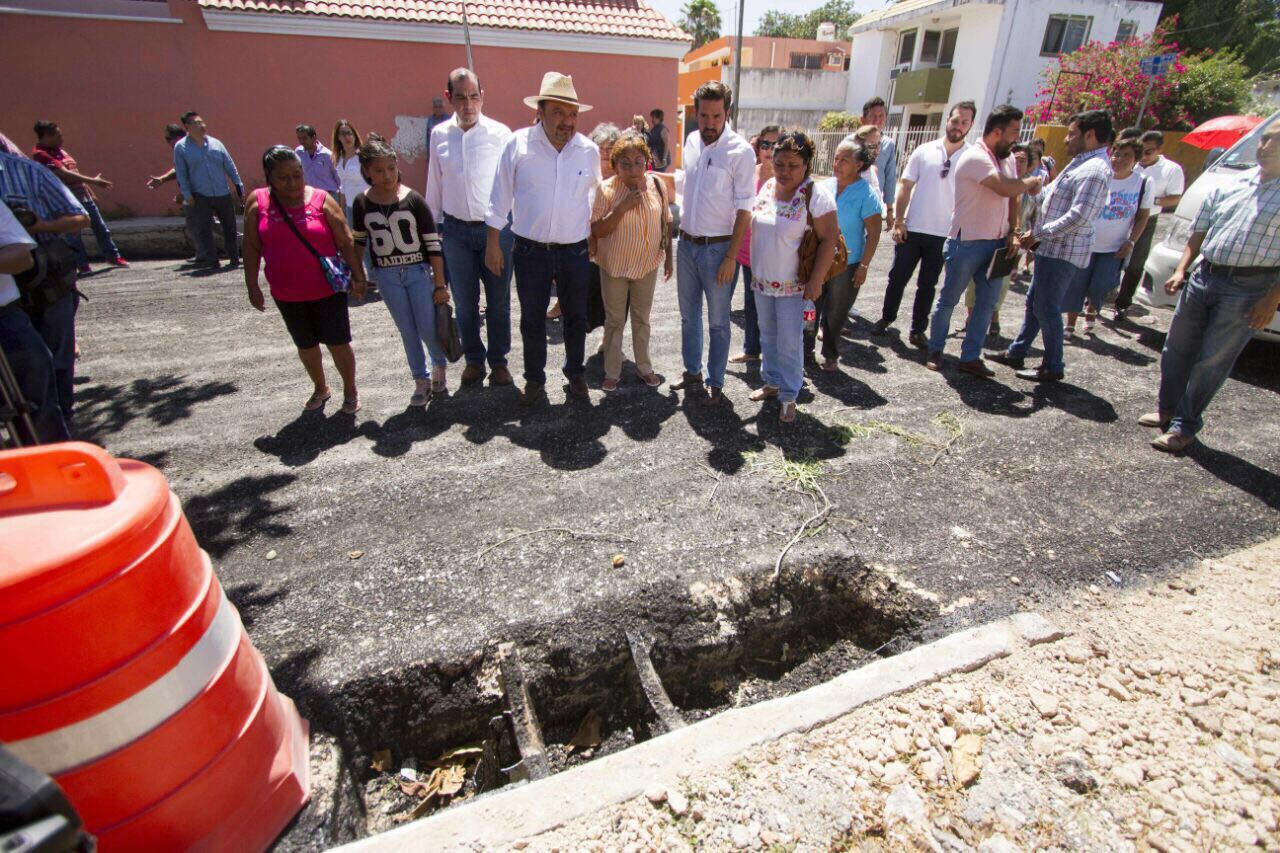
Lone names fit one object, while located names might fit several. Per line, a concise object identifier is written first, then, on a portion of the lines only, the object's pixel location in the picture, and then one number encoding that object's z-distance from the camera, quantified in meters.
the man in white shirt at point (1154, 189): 6.33
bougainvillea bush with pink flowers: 16.00
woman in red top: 3.76
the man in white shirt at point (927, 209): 5.17
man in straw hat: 3.95
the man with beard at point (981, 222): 4.48
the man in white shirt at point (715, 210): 4.01
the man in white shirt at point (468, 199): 4.45
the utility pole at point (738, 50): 17.17
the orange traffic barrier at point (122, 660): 1.36
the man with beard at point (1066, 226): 4.32
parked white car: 5.43
